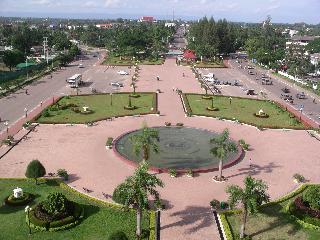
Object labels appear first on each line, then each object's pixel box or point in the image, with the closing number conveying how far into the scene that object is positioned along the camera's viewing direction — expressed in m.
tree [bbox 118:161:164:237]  22.45
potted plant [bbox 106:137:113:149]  39.21
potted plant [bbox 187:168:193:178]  32.94
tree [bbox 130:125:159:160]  32.38
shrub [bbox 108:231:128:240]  21.06
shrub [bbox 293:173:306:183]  32.41
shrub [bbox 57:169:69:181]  31.75
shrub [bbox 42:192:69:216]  25.02
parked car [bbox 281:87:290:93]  71.54
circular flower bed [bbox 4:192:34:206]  27.51
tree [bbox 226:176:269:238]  22.92
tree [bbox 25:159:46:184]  30.48
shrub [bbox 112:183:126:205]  22.83
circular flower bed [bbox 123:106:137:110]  54.93
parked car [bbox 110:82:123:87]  74.41
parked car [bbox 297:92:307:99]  67.44
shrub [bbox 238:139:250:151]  39.70
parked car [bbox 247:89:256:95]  68.62
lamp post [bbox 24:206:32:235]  24.01
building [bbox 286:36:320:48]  185.68
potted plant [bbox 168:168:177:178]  32.64
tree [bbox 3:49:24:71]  90.81
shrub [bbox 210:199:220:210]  27.66
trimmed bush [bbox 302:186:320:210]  26.55
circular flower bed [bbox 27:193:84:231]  24.62
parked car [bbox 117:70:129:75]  88.70
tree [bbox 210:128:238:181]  31.42
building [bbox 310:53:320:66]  120.51
